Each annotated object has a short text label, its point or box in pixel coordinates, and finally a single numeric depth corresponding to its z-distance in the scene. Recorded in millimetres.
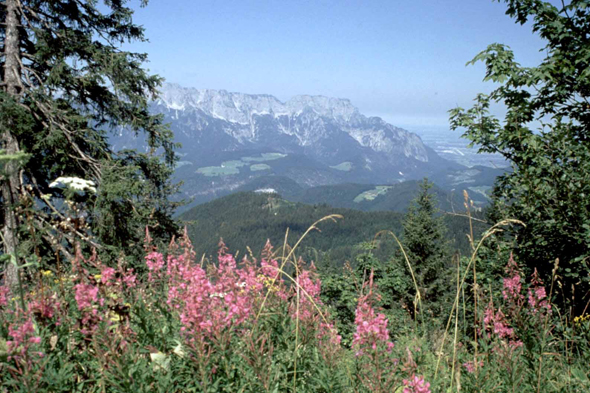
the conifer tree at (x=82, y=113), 9562
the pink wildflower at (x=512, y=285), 3008
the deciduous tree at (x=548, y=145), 4762
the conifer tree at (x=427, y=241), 31125
